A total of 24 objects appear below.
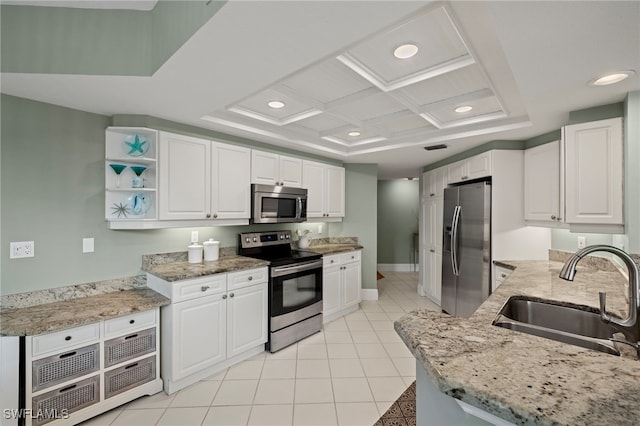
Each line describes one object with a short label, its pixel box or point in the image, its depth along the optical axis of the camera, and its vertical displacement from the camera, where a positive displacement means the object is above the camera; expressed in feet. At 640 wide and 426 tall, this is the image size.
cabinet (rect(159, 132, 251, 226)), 8.30 +1.08
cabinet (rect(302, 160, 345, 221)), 12.76 +1.15
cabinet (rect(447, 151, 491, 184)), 10.83 +1.91
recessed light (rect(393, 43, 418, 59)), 5.44 +3.27
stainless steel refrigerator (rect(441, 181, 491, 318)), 10.62 -1.41
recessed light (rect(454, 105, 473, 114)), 8.42 +3.25
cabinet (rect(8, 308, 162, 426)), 5.67 -3.55
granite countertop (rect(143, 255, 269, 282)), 7.63 -1.68
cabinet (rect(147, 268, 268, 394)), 7.41 -3.26
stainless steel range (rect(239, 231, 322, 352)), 9.61 -2.78
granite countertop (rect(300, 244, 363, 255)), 12.47 -1.71
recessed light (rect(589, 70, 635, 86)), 5.38 +2.73
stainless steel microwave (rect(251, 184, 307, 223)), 10.36 +0.36
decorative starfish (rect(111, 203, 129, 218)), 7.85 +0.09
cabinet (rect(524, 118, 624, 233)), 6.72 +0.94
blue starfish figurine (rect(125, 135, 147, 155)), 7.94 +1.90
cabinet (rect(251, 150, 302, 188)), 10.60 +1.77
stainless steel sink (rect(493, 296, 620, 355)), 4.18 -1.93
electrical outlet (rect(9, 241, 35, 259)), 6.56 -0.90
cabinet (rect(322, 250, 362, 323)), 12.10 -3.28
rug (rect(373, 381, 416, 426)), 6.19 -4.70
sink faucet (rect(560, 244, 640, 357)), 3.47 -0.90
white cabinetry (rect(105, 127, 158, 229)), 7.84 +1.03
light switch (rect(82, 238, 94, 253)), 7.58 -0.90
